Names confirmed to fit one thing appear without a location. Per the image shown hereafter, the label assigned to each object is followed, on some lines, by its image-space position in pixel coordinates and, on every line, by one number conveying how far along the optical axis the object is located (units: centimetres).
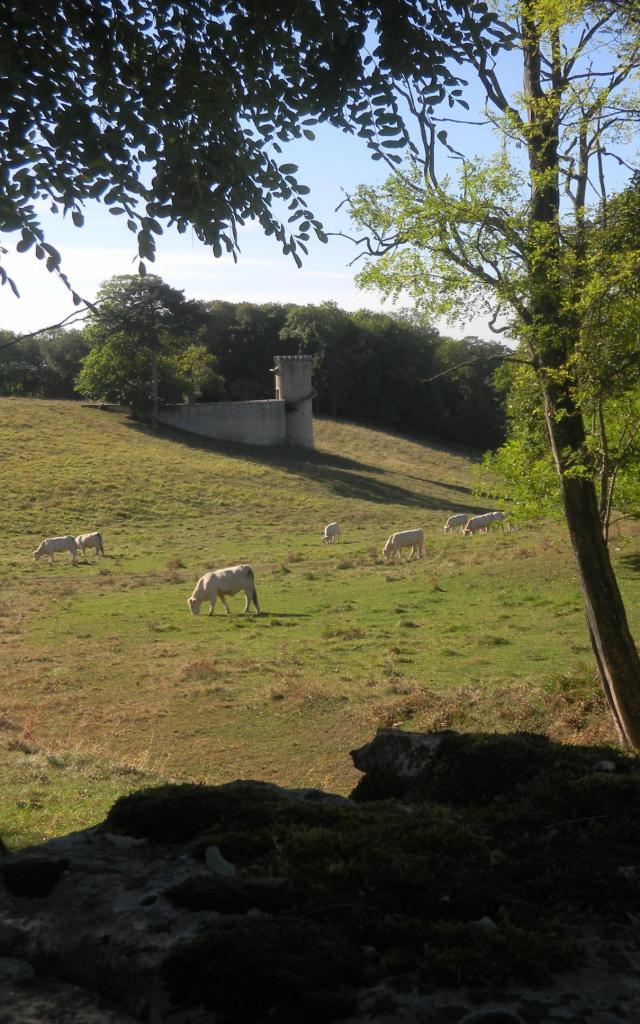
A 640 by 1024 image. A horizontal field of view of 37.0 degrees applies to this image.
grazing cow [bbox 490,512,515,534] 4397
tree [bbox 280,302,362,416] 10012
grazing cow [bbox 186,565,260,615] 2905
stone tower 8300
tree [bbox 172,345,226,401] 8475
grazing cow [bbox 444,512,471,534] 4922
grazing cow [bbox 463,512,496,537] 4628
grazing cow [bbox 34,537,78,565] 4091
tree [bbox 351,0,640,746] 1268
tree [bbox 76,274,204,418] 7531
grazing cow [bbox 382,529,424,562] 3881
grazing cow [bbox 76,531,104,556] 4228
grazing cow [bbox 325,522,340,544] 4691
